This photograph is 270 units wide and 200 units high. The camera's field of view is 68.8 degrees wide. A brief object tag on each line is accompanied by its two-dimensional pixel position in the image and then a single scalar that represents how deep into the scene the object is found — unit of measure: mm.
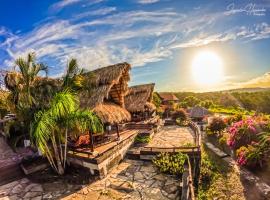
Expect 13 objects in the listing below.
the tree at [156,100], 37672
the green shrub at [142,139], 13789
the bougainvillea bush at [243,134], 14352
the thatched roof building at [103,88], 9438
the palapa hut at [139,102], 20323
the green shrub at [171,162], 8948
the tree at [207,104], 51372
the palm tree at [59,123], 7498
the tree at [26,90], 8523
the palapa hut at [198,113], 29984
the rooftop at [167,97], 44006
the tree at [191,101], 52906
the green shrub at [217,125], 20953
